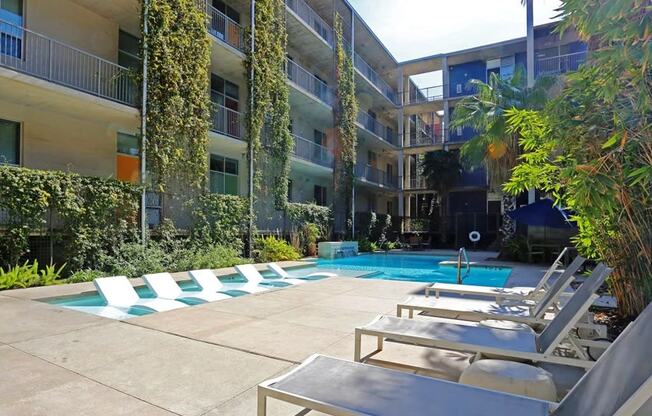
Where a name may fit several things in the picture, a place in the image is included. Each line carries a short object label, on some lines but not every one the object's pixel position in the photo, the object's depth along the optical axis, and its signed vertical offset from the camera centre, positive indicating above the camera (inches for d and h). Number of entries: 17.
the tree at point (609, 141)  109.2 +32.0
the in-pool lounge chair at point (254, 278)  397.7 -55.1
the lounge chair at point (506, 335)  132.8 -40.7
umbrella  586.9 +8.9
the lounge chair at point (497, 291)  252.1 -44.8
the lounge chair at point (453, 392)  70.2 -39.5
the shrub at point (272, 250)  620.3 -44.9
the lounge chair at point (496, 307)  188.5 -44.6
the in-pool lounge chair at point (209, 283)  339.0 -51.5
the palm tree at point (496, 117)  684.7 +181.1
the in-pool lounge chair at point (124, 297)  280.4 -53.3
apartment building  428.8 +200.4
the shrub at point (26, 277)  320.8 -45.5
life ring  981.8 -37.7
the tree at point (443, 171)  1035.9 +126.9
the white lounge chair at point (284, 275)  447.8 -59.5
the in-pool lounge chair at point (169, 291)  307.4 -52.8
